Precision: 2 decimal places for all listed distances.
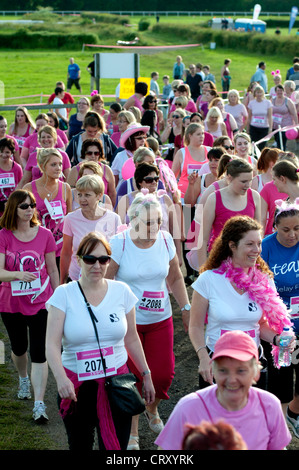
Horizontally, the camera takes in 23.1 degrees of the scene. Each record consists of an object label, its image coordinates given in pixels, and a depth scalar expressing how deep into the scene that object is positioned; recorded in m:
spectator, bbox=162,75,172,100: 24.36
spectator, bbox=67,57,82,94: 30.72
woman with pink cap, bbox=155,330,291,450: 3.30
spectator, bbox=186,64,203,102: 23.56
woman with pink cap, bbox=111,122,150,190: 8.43
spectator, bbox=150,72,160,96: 23.42
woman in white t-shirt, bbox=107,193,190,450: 5.23
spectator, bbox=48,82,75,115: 18.75
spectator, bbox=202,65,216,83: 25.07
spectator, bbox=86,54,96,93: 25.70
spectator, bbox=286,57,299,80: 21.81
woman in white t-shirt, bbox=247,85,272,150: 15.70
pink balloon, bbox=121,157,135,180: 7.65
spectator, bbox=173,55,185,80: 27.86
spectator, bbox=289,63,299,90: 19.53
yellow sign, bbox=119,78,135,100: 16.88
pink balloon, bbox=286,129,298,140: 16.45
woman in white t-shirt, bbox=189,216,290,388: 4.49
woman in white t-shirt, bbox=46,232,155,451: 4.21
